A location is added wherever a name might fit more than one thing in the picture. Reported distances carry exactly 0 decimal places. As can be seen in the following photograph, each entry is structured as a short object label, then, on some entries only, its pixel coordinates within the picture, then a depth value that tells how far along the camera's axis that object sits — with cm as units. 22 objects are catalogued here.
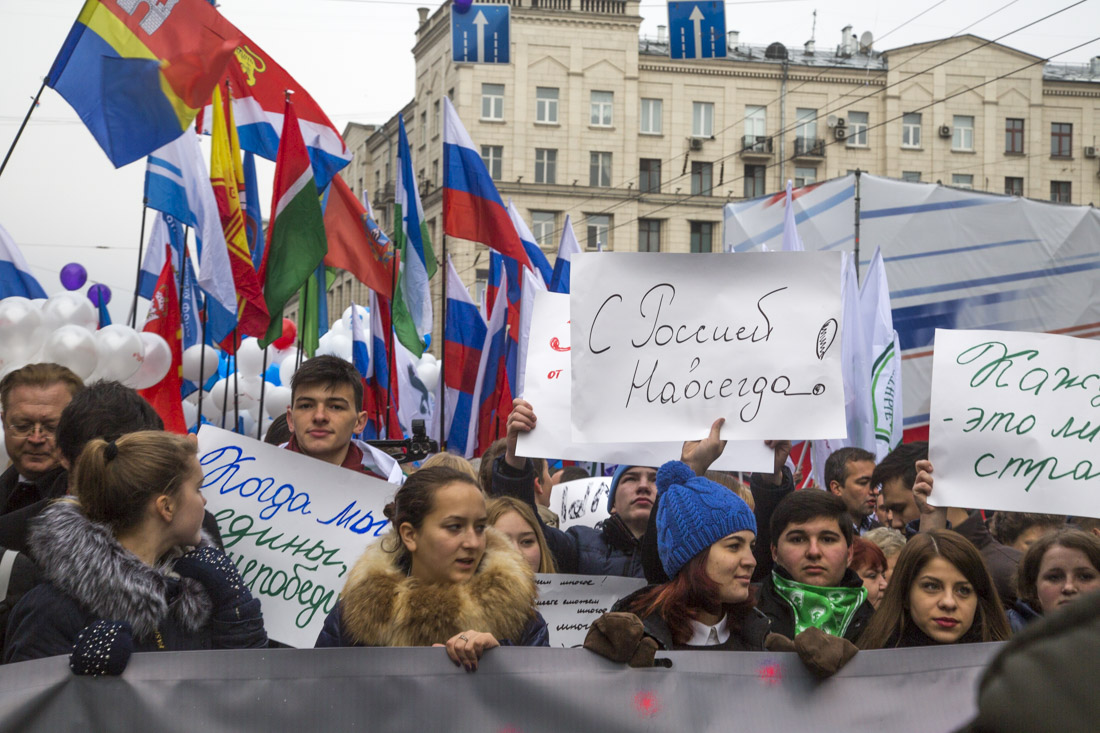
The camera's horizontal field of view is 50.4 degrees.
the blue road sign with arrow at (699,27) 1381
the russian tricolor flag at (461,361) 946
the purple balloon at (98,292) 1903
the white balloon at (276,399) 1423
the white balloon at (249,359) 1562
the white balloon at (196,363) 1288
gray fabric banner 268
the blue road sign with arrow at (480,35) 1368
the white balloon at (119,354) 905
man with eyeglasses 383
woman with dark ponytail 264
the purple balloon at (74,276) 1858
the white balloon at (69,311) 993
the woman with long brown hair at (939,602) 331
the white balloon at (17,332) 929
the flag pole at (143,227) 813
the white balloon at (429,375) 1591
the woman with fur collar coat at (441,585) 284
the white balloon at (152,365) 920
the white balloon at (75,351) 909
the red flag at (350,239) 847
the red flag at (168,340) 890
